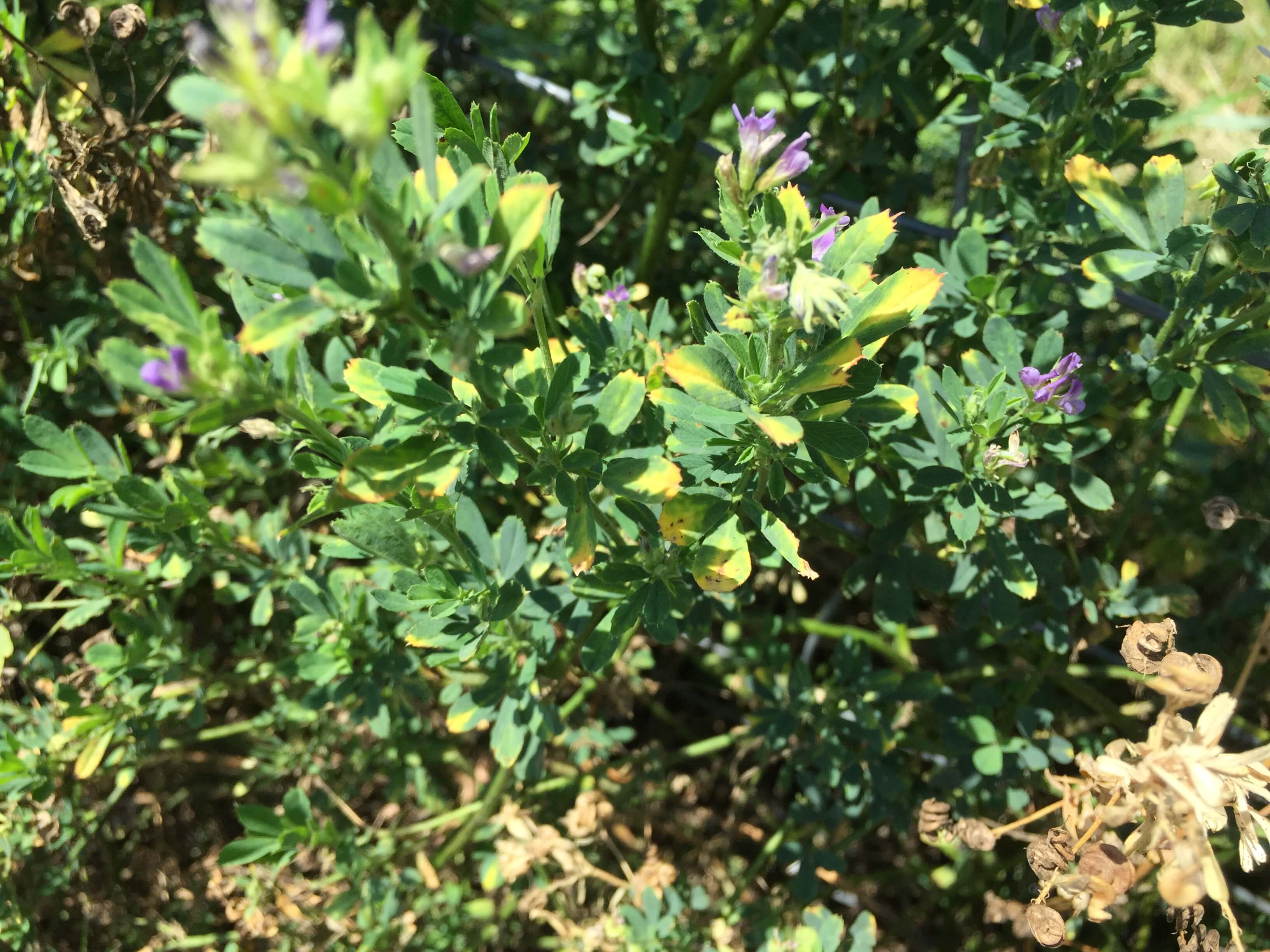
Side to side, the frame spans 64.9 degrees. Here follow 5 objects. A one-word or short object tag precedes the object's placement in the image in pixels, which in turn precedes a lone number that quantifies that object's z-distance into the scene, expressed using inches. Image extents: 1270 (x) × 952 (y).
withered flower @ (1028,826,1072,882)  8.8
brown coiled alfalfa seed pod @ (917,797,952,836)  11.4
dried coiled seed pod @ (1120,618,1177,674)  8.8
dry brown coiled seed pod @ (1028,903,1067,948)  9.0
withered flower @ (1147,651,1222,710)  7.4
